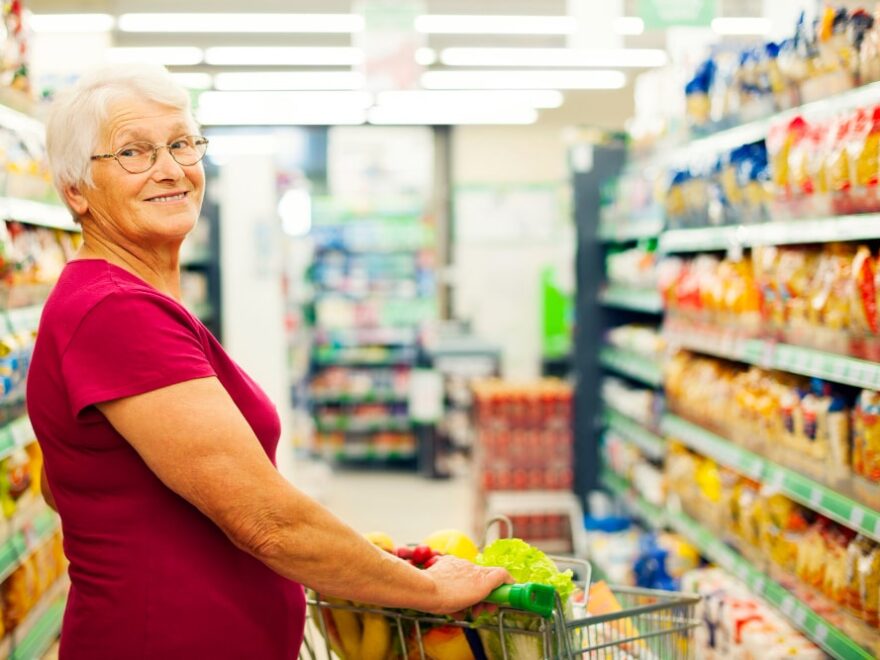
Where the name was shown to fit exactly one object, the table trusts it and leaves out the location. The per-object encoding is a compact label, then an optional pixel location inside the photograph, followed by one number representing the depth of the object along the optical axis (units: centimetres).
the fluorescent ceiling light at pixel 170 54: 1130
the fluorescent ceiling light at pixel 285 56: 1136
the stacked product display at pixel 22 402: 285
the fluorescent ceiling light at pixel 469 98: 1287
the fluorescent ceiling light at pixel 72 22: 884
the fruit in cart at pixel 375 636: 182
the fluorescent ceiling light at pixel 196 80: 1234
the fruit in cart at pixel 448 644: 176
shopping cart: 166
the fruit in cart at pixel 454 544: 192
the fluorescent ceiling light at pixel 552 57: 1141
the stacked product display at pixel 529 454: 588
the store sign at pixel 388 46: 784
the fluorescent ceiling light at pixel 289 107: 1305
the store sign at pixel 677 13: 638
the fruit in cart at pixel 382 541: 193
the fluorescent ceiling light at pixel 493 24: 1018
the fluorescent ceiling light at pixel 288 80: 1213
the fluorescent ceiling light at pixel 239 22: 1008
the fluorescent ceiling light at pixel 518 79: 1224
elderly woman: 147
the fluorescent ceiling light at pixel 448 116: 1352
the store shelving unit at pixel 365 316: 1009
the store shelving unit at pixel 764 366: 248
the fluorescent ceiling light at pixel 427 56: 1137
